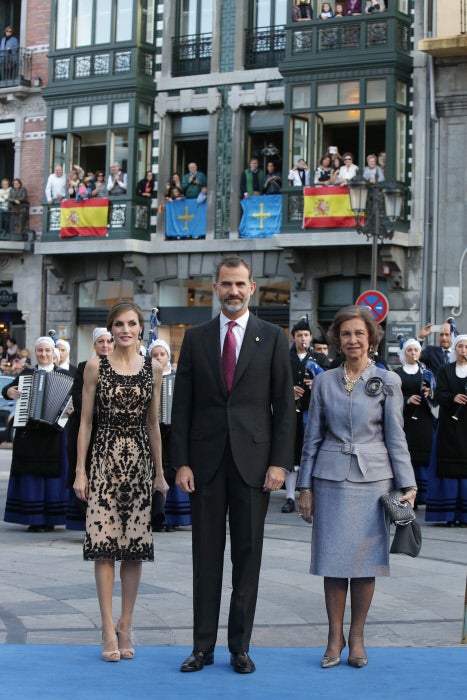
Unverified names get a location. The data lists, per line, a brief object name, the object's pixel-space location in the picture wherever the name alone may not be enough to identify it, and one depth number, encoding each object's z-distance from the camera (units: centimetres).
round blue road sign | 2323
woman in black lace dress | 772
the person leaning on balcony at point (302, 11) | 3065
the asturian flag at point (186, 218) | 3250
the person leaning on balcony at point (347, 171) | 2955
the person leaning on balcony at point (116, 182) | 3300
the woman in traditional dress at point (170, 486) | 1342
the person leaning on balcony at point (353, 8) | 3012
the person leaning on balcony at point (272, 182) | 3136
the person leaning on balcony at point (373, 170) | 2920
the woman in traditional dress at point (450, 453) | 1462
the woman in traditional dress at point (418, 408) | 1588
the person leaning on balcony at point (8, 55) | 3612
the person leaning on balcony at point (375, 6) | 2980
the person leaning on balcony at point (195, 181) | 3262
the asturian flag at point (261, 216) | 3116
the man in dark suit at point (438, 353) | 1758
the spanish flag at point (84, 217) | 3297
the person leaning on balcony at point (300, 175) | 3044
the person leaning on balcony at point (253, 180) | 3170
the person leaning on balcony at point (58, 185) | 3409
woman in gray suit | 744
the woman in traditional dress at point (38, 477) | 1356
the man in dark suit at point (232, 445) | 735
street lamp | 2455
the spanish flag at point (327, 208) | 2936
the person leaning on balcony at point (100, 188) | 3331
